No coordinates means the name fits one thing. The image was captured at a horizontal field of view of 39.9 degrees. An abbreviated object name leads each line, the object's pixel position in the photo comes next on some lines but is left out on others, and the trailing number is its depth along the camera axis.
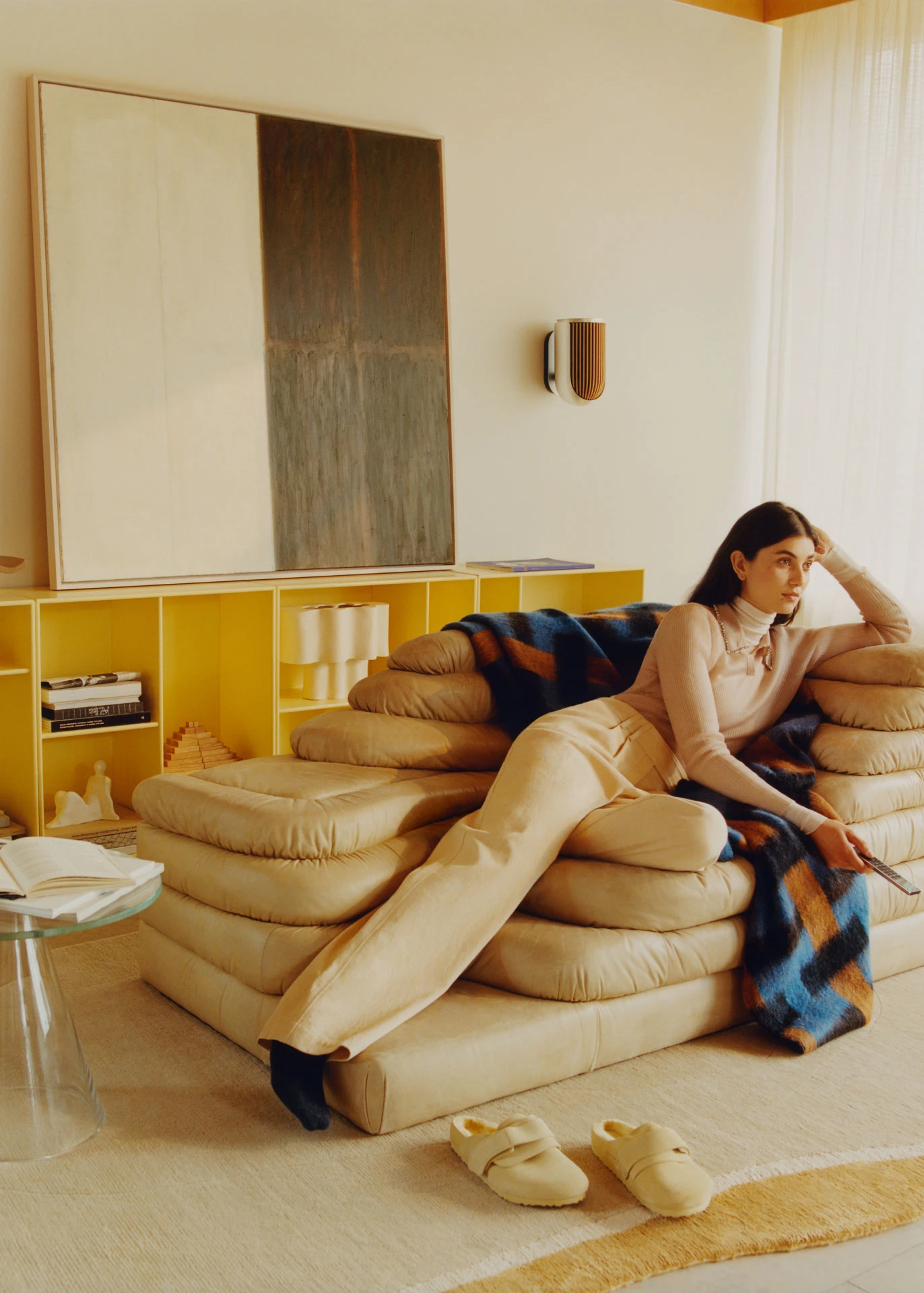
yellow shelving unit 3.71
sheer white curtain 5.05
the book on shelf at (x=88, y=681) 3.77
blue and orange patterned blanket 2.54
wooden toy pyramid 4.16
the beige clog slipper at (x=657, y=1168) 1.93
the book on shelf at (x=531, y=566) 4.57
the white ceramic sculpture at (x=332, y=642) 4.18
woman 2.17
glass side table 2.11
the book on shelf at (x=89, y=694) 3.77
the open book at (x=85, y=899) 1.96
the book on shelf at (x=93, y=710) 3.78
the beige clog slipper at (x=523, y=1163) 1.96
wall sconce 4.85
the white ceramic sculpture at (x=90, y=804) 3.90
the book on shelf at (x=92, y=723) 3.78
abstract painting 3.81
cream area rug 1.81
